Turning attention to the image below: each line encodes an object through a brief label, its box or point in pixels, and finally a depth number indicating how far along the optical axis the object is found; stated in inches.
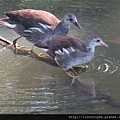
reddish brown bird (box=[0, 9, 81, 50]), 411.5
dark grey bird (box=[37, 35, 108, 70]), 358.0
